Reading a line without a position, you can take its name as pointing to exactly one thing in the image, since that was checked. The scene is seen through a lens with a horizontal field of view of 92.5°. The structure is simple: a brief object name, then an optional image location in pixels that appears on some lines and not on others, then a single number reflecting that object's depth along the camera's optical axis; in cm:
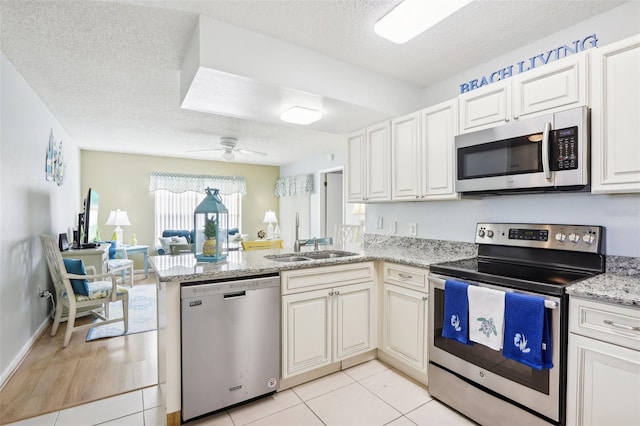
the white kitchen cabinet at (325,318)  206
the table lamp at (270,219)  727
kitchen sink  244
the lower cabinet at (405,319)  212
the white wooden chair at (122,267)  455
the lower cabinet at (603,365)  126
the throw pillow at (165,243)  578
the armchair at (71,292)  286
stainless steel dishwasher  172
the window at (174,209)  654
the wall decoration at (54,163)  345
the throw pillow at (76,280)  298
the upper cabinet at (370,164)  280
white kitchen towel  161
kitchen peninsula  165
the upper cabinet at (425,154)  232
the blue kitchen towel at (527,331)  146
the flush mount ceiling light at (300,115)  251
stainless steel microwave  165
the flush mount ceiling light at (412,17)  162
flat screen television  379
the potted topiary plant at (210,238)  214
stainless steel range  146
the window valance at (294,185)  654
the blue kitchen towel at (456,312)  177
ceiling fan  500
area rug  318
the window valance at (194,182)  646
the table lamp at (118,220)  561
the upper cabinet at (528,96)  169
